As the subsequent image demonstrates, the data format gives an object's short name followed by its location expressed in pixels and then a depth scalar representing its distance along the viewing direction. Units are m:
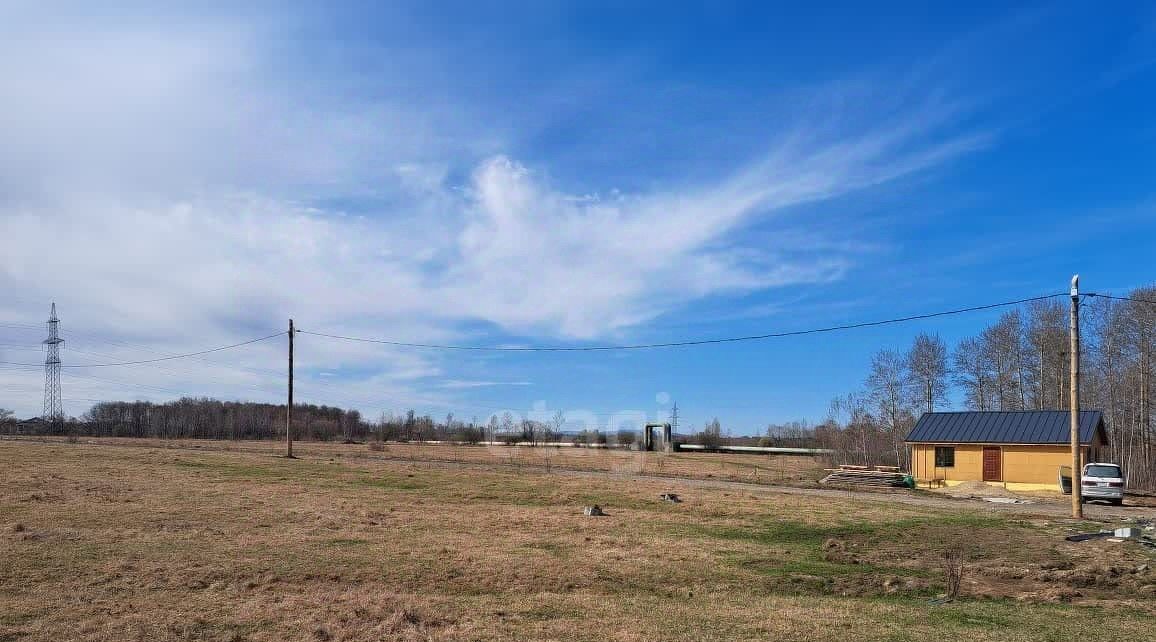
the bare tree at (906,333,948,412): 63.34
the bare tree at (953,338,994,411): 59.16
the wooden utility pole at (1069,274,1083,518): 21.30
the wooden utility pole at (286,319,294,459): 46.02
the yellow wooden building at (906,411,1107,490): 36.53
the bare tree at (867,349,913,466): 62.22
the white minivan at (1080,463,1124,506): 30.27
